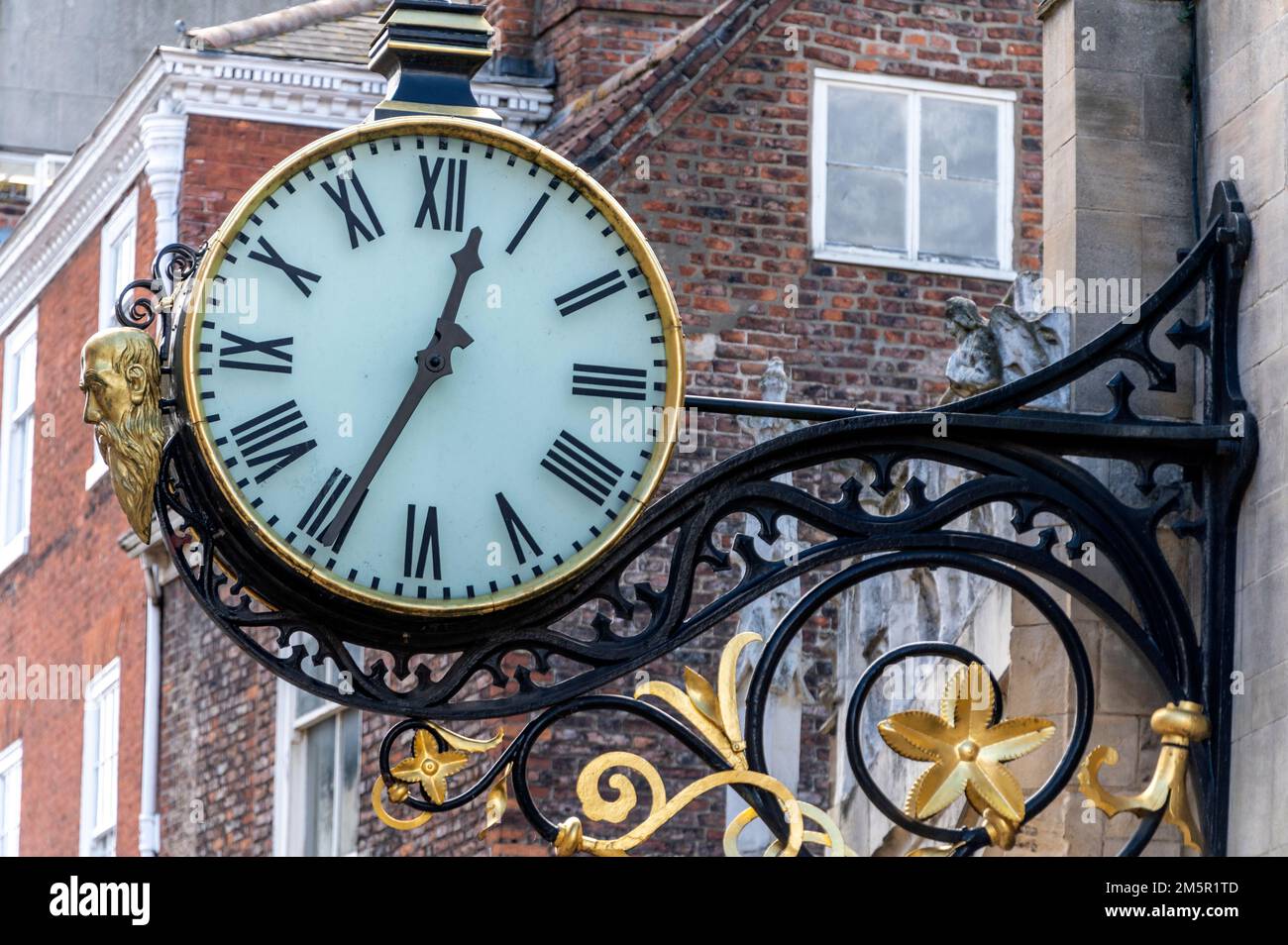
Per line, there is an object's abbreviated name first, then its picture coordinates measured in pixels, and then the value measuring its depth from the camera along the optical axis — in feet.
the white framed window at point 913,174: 55.16
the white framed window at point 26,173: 86.12
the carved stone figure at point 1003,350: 25.39
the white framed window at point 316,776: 55.88
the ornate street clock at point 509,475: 21.24
